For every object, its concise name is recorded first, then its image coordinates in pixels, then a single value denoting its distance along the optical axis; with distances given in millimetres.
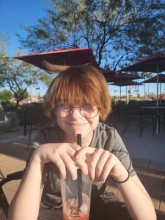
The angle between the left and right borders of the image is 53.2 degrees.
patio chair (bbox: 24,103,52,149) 3620
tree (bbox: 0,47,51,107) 13851
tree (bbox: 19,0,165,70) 8479
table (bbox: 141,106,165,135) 4446
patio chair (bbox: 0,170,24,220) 729
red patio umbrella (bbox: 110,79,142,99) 10287
